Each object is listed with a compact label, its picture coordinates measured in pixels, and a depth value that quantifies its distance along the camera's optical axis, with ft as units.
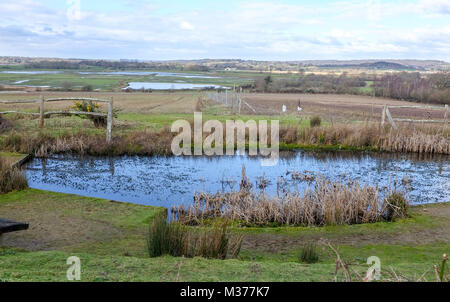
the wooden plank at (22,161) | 47.66
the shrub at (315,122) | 74.74
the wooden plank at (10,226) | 23.01
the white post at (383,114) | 70.38
